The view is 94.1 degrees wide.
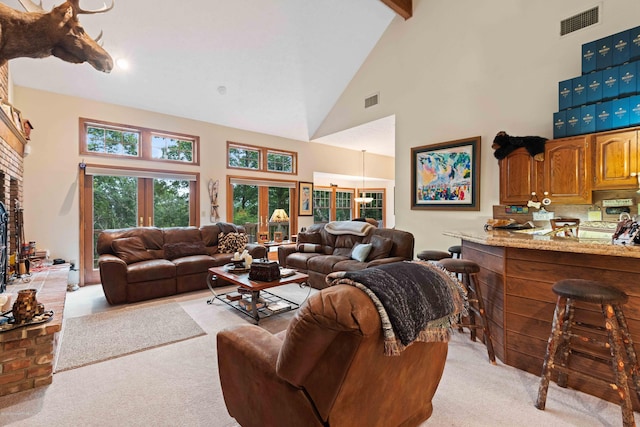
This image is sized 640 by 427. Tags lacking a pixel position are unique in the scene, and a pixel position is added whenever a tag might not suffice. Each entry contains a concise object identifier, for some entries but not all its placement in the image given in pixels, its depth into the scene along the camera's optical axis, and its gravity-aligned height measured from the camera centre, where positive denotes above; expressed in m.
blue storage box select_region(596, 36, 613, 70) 2.98 +1.58
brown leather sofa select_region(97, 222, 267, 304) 3.96 -0.73
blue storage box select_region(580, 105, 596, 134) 3.02 +0.93
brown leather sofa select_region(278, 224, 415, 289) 4.46 -0.69
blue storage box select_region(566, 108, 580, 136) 3.16 +0.94
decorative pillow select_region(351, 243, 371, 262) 4.54 -0.64
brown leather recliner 1.04 -0.70
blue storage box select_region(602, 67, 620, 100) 2.90 +1.24
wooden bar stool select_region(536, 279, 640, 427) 1.71 -0.80
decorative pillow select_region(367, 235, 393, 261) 4.51 -0.58
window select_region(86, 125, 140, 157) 5.05 +1.24
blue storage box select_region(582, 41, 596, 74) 3.09 +1.60
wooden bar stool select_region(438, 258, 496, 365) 2.48 -0.73
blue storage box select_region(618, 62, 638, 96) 2.79 +1.23
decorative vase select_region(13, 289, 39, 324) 2.18 -0.71
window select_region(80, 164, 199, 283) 5.00 +0.20
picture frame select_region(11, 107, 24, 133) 3.57 +1.16
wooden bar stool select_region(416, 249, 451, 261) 3.43 -0.53
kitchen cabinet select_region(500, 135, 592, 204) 3.12 +0.41
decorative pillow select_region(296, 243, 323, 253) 5.48 -0.69
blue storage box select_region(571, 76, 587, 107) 3.12 +1.25
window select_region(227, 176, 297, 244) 6.66 +0.17
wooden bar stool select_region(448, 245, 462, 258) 3.70 -0.50
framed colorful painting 4.38 +0.55
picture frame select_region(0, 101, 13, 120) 3.10 +1.12
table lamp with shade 6.05 -0.10
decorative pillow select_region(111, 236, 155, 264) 4.40 -0.57
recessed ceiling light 4.44 +2.24
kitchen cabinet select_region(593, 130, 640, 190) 2.80 +0.48
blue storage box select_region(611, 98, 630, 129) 2.83 +0.93
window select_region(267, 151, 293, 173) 7.18 +1.21
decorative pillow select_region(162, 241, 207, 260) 4.82 -0.63
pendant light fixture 8.49 +0.30
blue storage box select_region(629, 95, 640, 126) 2.77 +0.92
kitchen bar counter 1.92 -0.56
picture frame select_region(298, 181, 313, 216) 7.59 +0.33
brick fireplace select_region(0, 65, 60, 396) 2.11 -0.82
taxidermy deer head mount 1.94 +1.25
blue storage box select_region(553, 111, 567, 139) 3.27 +0.94
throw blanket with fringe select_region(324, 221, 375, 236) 5.09 -0.31
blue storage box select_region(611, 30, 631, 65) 2.87 +1.57
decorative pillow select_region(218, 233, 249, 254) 5.33 -0.57
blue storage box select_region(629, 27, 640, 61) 2.81 +1.57
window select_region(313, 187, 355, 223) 9.05 +0.21
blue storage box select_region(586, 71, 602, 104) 3.00 +1.24
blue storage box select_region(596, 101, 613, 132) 2.92 +0.92
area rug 2.62 -1.24
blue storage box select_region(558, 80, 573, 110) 3.23 +1.26
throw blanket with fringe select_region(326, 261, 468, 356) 1.06 -0.35
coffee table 3.34 -0.86
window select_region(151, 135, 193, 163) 5.63 +1.24
